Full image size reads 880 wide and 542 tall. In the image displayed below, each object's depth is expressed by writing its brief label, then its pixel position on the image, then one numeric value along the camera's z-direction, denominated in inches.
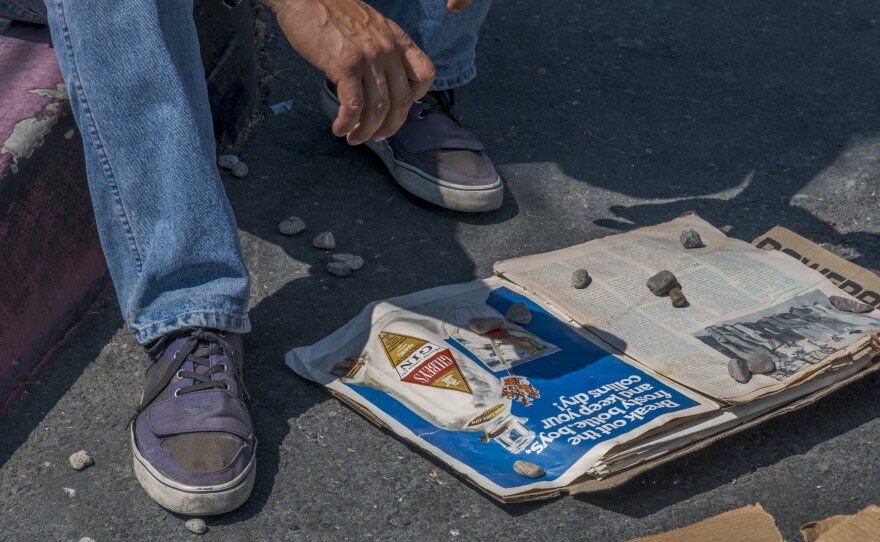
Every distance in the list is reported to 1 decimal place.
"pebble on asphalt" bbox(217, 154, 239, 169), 128.5
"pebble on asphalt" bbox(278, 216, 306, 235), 124.3
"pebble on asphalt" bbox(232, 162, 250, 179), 128.3
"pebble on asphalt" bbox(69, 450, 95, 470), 110.0
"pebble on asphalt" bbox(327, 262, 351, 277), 121.5
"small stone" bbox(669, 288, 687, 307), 116.3
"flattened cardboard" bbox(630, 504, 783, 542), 105.4
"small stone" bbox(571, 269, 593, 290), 117.6
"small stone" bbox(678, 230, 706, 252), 120.5
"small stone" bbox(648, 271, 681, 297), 116.8
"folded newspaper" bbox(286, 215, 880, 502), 108.9
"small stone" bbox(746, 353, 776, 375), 111.5
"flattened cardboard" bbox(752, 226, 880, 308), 116.9
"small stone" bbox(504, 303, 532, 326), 115.7
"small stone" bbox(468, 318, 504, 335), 114.7
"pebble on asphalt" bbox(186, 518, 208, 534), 107.0
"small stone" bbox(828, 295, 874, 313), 114.8
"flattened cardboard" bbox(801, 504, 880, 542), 105.2
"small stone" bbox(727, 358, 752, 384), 111.0
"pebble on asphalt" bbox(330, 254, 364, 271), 122.1
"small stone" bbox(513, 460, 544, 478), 107.7
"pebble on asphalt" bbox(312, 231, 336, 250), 123.5
